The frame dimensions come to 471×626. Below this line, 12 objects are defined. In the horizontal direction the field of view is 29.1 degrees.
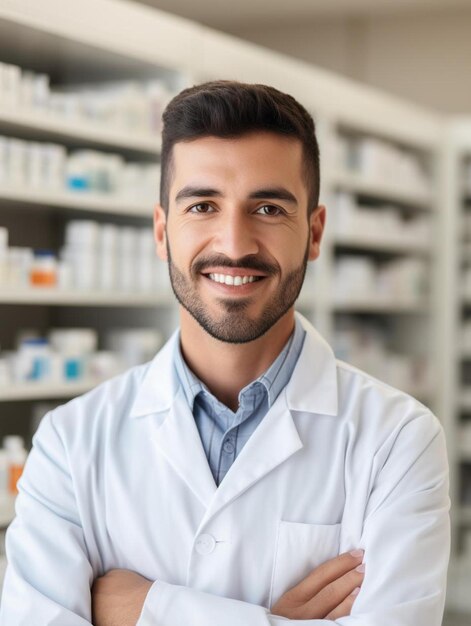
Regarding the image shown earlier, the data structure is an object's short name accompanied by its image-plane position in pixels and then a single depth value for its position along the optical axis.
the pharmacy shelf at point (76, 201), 3.04
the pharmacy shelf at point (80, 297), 3.06
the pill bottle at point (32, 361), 3.12
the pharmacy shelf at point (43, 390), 3.03
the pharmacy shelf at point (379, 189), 4.68
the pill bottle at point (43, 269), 3.16
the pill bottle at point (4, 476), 2.96
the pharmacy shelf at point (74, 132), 3.07
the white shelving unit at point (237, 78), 3.12
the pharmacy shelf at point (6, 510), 2.92
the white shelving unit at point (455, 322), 5.47
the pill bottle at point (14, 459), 2.98
